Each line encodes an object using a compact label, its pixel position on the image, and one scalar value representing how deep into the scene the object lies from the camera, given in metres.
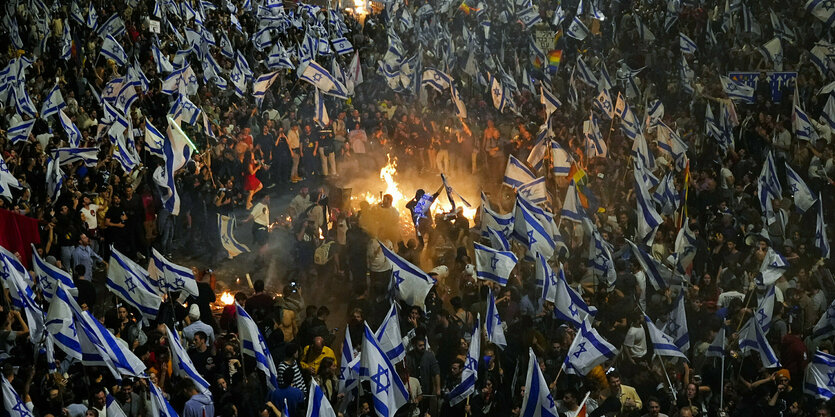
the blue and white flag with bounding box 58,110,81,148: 21.62
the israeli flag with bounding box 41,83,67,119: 22.66
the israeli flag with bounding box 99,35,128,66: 26.80
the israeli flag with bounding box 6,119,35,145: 20.92
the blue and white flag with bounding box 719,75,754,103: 24.75
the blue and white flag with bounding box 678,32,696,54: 29.44
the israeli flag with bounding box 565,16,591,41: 33.00
